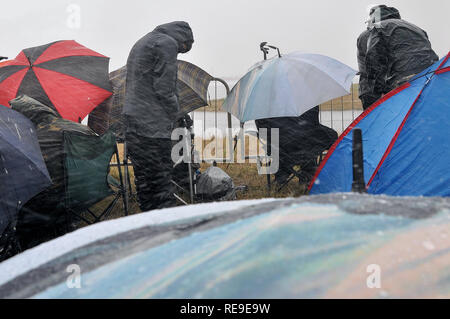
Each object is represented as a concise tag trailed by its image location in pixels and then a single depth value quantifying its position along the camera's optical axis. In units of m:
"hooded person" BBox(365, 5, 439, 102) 4.90
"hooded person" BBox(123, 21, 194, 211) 4.54
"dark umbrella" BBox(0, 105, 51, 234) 2.95
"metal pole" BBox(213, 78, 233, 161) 7.81
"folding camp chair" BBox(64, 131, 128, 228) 3.94
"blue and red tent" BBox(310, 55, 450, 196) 3.64
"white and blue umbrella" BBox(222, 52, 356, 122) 5.46
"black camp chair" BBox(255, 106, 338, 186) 5.68
